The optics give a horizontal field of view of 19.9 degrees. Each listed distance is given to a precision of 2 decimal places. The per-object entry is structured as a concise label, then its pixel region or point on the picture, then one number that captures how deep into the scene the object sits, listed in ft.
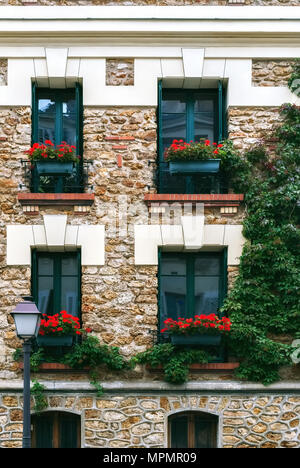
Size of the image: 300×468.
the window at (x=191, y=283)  44.32
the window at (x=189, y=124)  44.93
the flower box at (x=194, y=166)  43.52
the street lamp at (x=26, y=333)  35.70
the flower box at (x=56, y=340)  42.19
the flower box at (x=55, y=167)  43.39
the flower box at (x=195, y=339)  42.24
